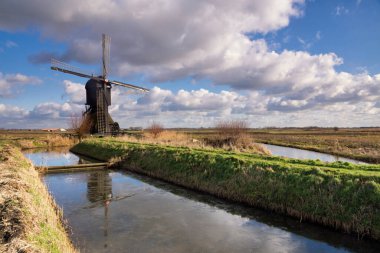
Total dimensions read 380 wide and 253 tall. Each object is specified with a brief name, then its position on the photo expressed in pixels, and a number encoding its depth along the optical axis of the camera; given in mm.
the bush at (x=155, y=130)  42750
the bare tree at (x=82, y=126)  42841
